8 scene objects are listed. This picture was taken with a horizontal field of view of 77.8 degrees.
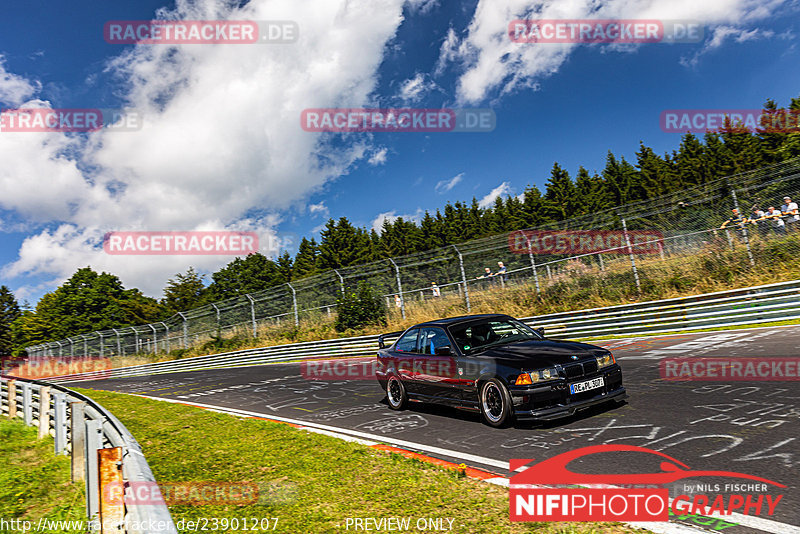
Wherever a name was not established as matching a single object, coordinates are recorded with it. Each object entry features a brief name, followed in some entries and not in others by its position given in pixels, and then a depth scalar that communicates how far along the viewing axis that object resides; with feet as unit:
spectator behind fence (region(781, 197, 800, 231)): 41.88
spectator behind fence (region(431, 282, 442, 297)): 66.52
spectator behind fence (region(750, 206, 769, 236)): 44.09
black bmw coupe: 18.12
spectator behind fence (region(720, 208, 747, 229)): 45.40
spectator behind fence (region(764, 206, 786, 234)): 42.80
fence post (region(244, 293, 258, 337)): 89.51
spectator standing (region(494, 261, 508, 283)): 60.29
